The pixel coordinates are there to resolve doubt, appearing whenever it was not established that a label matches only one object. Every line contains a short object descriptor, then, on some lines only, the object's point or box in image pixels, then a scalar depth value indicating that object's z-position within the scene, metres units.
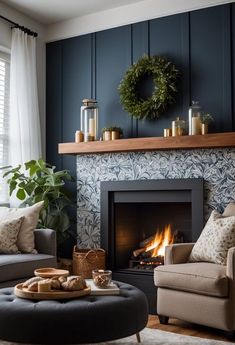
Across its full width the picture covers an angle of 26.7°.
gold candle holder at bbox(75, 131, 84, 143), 4.92
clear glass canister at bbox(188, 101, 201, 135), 4.32
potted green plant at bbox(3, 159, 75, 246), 4.82
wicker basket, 4.61
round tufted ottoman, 2.43
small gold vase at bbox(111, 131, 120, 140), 4.75
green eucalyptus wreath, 4.58
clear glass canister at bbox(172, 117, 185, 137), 4.41
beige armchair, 3.33
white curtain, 5.09
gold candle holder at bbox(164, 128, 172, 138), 4.49
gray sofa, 3.71
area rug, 3.20
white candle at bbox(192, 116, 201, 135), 4.32
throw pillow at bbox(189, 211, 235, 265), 3.60
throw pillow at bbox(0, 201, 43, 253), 4.20
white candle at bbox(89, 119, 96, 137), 4.89
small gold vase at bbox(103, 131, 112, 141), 4.78
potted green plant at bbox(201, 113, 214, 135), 4.28
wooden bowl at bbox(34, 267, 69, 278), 3.03
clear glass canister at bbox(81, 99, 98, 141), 4.90
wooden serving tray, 2.65
